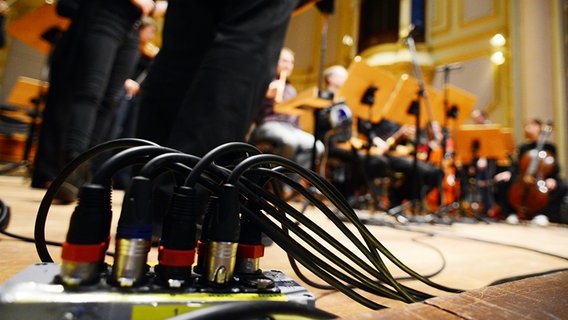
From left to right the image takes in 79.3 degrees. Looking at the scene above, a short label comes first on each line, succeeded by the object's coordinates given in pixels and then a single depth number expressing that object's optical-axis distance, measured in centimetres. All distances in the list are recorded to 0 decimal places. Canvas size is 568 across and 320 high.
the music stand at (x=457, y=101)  257
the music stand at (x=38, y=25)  147
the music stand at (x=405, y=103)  221
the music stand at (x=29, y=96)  268
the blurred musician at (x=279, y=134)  209
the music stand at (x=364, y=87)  201
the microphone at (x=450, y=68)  219
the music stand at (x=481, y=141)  291
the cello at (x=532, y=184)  315
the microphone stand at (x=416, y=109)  203
